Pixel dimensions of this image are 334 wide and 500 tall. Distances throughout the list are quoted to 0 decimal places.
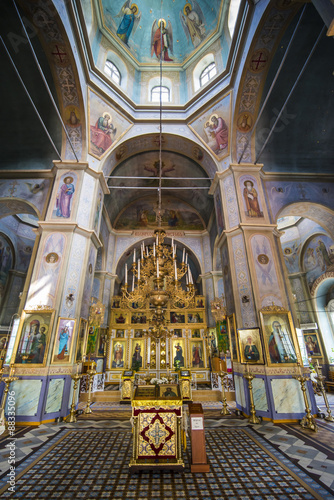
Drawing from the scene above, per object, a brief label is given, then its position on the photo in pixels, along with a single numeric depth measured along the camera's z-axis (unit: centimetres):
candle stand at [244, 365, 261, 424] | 611
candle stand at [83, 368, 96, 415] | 730
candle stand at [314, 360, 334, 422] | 620
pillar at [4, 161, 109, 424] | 650
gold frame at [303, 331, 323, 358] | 1301
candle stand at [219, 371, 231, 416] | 704
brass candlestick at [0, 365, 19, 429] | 557
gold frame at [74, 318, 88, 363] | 736
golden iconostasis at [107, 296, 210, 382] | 1391
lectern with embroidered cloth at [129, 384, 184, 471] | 366
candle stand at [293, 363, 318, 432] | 550
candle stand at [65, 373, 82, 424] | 645
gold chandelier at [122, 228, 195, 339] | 650
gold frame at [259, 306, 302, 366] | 687
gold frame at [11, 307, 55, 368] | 663
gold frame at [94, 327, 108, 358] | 1272
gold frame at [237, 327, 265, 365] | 679
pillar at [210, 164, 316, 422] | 641
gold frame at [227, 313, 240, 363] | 748
